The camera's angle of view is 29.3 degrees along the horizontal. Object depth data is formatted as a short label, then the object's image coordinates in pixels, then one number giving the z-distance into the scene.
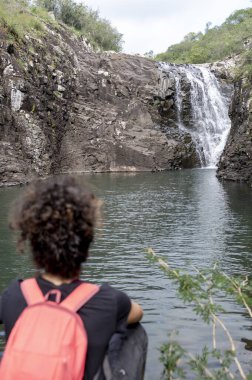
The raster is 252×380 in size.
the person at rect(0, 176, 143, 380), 2.72
